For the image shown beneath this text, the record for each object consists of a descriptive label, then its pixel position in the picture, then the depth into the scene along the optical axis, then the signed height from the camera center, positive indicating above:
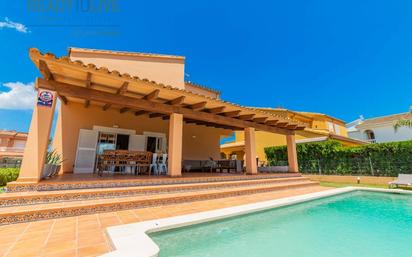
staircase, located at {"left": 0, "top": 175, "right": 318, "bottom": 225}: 4.36 -1.04
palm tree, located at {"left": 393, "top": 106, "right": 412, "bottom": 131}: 15.41 +3.34
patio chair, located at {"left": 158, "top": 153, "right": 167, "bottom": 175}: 9.52 -0.16
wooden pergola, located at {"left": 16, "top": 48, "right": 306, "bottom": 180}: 5.85 +2.71
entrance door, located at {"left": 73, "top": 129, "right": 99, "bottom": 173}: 9.41 +0.50
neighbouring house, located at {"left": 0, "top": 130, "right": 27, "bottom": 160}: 30.80 +3.69
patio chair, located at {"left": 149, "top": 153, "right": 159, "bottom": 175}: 9.41 -0.11
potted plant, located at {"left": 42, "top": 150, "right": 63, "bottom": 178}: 6.35 -0.14
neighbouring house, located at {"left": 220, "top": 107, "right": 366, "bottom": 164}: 23.83 +3.69
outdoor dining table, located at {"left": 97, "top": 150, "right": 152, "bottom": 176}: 7.99 +0.17
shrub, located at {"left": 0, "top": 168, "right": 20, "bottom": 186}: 9.73 -0.69
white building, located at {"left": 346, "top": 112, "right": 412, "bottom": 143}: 26.39 +4.94
